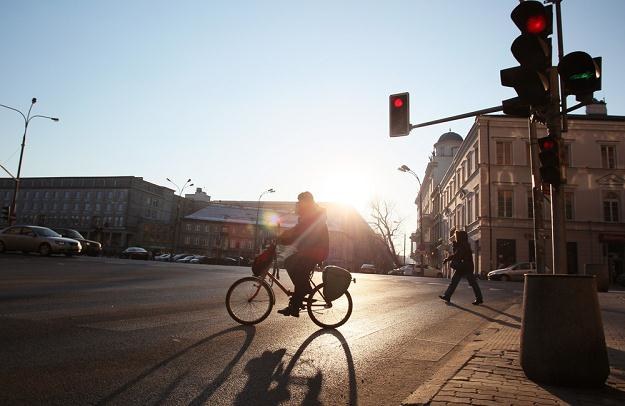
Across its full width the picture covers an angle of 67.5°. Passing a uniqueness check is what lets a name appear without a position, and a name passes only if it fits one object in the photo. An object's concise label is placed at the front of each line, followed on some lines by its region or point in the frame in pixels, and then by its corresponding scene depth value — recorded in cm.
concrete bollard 368
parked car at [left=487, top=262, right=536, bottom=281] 3125
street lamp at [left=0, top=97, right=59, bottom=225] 3669
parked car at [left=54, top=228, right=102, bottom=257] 2931
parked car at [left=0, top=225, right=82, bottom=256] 2306
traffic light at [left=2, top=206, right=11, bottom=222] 3459
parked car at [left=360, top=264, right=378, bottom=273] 5671
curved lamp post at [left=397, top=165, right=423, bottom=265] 4666
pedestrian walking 1155
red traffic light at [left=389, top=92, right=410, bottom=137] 1049
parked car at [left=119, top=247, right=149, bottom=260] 4634
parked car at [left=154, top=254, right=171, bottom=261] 6233
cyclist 648
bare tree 5972
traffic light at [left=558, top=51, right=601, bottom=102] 484
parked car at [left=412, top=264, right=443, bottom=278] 4616
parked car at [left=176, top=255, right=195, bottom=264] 5948
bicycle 661
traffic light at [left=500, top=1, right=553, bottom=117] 497
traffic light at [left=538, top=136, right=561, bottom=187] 494
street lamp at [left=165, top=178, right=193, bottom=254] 9473
